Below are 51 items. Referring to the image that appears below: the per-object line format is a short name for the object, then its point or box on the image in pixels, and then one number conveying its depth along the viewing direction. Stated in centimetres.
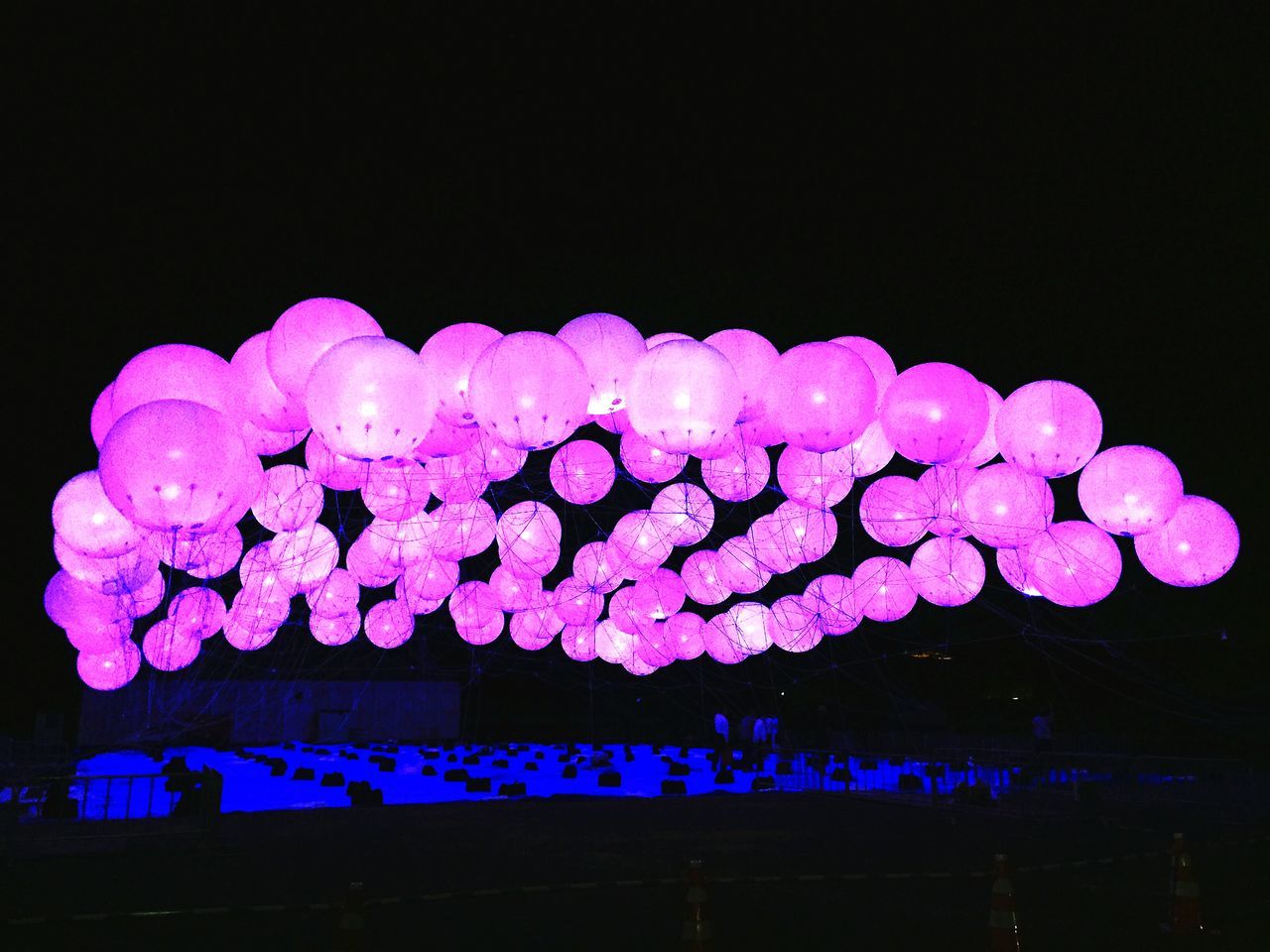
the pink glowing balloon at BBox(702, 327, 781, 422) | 753
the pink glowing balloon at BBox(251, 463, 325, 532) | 919
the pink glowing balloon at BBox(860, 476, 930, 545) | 958
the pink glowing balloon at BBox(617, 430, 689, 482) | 894
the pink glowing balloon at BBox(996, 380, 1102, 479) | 777
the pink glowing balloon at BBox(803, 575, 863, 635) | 1138
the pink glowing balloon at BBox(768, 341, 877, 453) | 708
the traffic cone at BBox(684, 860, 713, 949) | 455
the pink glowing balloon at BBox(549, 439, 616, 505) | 959
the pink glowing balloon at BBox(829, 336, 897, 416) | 805
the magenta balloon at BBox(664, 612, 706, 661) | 1370
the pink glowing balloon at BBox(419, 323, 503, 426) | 709
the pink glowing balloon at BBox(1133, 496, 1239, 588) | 853
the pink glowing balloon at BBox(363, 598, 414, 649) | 1294
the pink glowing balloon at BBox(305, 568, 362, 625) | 1155
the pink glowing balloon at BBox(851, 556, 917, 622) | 1109
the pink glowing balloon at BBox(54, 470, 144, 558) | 818
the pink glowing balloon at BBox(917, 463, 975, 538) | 909
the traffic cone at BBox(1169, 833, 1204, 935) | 554
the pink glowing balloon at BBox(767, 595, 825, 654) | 1205
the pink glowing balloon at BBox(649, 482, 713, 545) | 1062
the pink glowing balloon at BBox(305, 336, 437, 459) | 634
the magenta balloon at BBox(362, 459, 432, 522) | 927
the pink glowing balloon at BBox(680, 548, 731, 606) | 1193
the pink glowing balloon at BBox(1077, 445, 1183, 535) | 816
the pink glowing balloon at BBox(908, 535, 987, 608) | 1038
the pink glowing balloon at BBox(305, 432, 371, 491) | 844
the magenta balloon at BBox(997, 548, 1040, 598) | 946
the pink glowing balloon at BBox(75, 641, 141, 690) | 1130
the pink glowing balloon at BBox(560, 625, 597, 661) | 1407
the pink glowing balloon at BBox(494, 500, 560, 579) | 1096
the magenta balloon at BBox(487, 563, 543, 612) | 1252
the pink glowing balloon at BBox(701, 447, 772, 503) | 903
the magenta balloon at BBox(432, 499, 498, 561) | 1010
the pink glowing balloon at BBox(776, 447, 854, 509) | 888
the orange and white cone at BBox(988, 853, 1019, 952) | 473
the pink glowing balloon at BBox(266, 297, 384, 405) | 702
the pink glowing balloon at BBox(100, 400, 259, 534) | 646
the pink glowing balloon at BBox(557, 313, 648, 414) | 716
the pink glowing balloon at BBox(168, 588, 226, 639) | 1073
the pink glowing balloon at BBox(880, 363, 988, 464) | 740
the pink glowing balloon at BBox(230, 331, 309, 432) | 739
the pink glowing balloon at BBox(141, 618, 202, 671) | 1002
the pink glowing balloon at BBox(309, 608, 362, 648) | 1225
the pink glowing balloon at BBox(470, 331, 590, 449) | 650
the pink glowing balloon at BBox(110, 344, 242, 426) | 729
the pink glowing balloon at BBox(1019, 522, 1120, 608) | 912
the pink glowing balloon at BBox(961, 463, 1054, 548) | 868
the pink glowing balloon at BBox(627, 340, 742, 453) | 668
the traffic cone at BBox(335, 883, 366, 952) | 396
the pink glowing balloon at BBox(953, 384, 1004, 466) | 830
